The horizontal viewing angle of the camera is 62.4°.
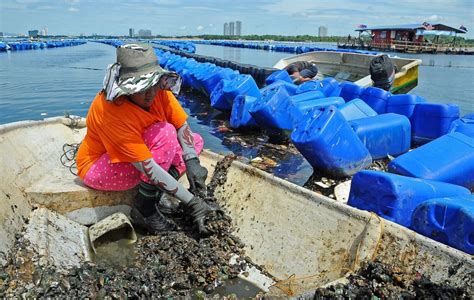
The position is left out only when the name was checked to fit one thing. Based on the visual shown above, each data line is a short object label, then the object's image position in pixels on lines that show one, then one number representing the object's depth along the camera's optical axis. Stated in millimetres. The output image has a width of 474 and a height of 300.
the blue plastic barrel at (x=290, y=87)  7380
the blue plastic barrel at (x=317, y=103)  5734
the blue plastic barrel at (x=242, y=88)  7016
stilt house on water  35688
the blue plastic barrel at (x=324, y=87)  7363
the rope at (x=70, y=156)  3610
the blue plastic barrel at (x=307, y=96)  6410
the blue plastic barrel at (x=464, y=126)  4461
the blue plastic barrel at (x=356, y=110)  5234
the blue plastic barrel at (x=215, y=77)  8914
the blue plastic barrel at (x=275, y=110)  5312
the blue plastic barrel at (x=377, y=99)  6272
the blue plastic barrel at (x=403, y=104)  5684
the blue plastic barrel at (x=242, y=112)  6180
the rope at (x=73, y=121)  4223
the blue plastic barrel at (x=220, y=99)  7586
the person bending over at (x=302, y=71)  10713
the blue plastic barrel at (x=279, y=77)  9062
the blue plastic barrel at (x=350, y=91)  6871
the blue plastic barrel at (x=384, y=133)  4531
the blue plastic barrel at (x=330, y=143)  3951
